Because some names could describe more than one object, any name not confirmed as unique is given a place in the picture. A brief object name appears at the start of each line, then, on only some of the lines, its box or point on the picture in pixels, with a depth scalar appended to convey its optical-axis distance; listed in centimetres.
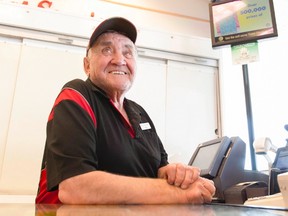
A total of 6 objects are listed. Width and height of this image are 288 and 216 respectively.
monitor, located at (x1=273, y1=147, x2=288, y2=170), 157
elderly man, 90
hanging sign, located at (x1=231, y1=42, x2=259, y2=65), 228
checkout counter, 137
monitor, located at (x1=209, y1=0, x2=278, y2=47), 230
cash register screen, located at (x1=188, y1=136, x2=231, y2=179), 160
